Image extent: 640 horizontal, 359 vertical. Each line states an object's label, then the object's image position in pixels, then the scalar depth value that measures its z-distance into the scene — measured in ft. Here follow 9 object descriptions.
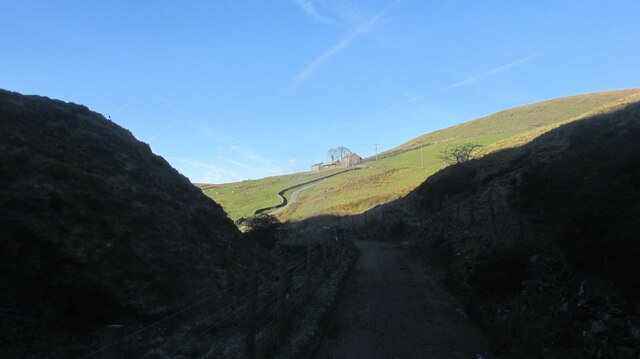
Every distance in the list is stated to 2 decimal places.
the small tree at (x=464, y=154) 155.51
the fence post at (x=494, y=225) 51.02
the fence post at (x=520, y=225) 41.11
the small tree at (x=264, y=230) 106.73
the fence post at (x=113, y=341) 12.83
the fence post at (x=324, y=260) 54.29
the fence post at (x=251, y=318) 21.84
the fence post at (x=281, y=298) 29.97
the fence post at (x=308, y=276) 41.78
